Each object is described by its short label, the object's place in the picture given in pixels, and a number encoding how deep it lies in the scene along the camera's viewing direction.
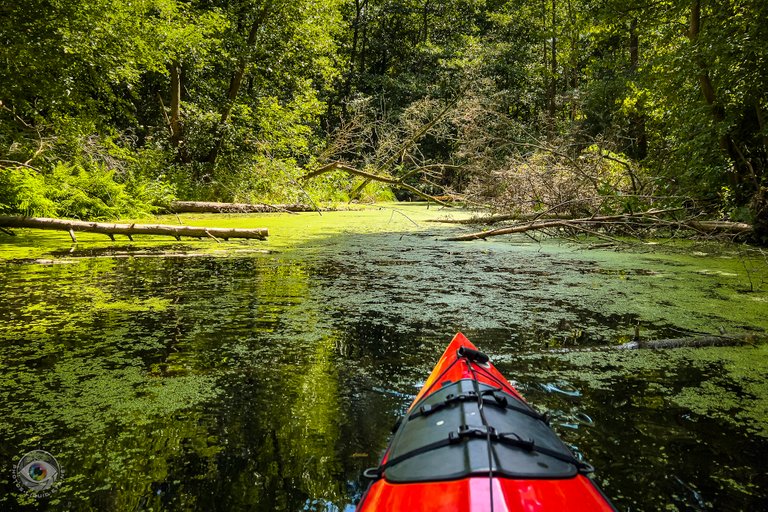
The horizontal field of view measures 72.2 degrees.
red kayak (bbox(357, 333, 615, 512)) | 1.18
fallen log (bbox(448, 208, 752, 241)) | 4.89
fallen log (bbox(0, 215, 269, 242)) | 6.44
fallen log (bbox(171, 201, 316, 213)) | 11.05
